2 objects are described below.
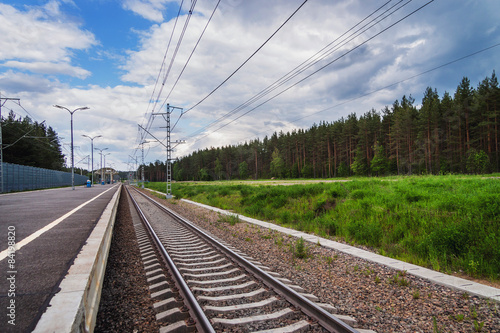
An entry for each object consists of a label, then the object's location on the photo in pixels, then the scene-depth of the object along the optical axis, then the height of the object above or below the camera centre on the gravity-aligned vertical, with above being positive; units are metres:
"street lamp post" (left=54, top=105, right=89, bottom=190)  37.40 +9.92
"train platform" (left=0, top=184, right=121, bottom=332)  3.39 -1.63
